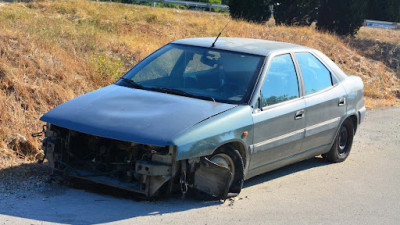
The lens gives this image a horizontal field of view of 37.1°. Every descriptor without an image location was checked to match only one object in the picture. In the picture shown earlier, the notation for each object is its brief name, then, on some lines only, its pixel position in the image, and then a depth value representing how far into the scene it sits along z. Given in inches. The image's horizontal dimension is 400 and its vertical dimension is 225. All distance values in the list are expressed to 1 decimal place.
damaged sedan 215.5
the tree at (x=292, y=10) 904.3
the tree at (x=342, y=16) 922.7
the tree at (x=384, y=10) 1251.8
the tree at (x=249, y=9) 877.2
